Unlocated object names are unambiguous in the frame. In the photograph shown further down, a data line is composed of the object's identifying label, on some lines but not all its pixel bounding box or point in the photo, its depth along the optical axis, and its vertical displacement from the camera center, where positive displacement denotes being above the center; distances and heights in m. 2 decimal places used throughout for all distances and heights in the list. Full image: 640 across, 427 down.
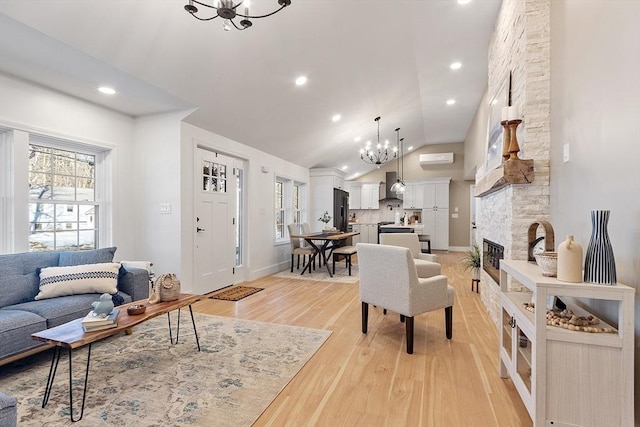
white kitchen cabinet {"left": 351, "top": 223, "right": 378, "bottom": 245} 10.05 -0.67
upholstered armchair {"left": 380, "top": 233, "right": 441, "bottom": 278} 4.19 -0.41
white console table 1.33 -0.69
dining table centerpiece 7.50 -0.15
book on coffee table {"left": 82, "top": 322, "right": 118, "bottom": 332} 1.91 -0.72
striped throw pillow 2.71 -0.62
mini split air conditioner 9.84 +1.71
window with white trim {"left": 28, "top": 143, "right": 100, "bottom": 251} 3.32 +0.13
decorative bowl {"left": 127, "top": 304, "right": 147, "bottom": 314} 2.25 -0.71
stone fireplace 2.58 +0.82
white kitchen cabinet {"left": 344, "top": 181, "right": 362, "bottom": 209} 10.60 +0.65
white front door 4.39 -0.15
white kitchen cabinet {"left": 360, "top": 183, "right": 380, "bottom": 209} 10.48 +0.55
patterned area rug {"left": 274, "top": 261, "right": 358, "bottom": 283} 5.60 -1.20
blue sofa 2.15 -0.75
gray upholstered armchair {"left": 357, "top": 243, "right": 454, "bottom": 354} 2.61 -0.66
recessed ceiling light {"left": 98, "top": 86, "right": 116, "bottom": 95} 3.40 +1.34
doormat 4.33 -1.19
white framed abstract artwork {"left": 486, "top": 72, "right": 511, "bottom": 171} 3.25 +1.06
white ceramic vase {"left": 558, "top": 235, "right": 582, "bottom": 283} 1.48 -0.24
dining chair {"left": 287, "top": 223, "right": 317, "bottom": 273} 6.04 -0.72
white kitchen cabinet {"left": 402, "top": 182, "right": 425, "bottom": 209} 10.16 +0.54
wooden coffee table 1.78 -0.74
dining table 5.69 -0.48
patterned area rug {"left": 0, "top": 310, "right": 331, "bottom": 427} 1.79 -1.16
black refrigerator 8.10 +0.08
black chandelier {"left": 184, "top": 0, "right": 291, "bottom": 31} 1.81 +1.19
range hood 10.38 +0.65
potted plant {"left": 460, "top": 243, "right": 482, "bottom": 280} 4.66 -0.75
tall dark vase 1.40 -0.19
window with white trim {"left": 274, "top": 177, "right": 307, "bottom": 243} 6.78 +0.13
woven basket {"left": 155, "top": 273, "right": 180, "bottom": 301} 2.54 -0.62
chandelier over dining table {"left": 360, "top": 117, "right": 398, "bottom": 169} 7.84 +1.72
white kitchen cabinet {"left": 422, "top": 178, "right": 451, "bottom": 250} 9.87 +0.01
